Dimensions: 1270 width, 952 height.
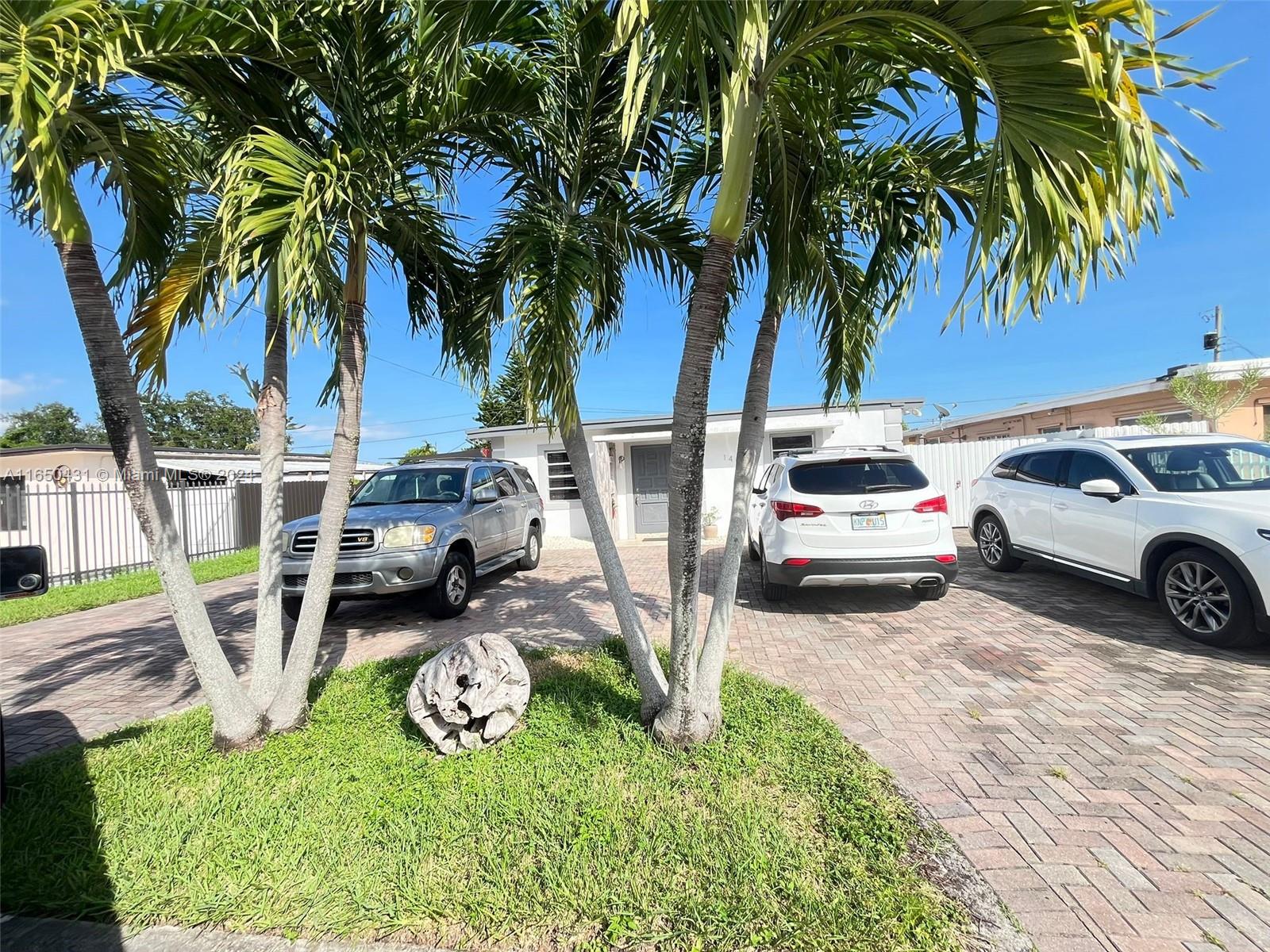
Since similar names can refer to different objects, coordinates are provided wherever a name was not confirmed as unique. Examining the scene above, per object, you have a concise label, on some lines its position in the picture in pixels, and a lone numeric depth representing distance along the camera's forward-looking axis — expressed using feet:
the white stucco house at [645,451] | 39.50
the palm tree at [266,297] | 9.62
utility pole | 71.87
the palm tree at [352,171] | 8.11
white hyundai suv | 18.57
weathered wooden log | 10.64
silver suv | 19.03
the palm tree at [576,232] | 9.27
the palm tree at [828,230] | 10.41
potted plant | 40.24
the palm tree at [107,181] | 6.98
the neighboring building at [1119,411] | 47.11
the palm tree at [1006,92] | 5.70
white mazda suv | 14.15
